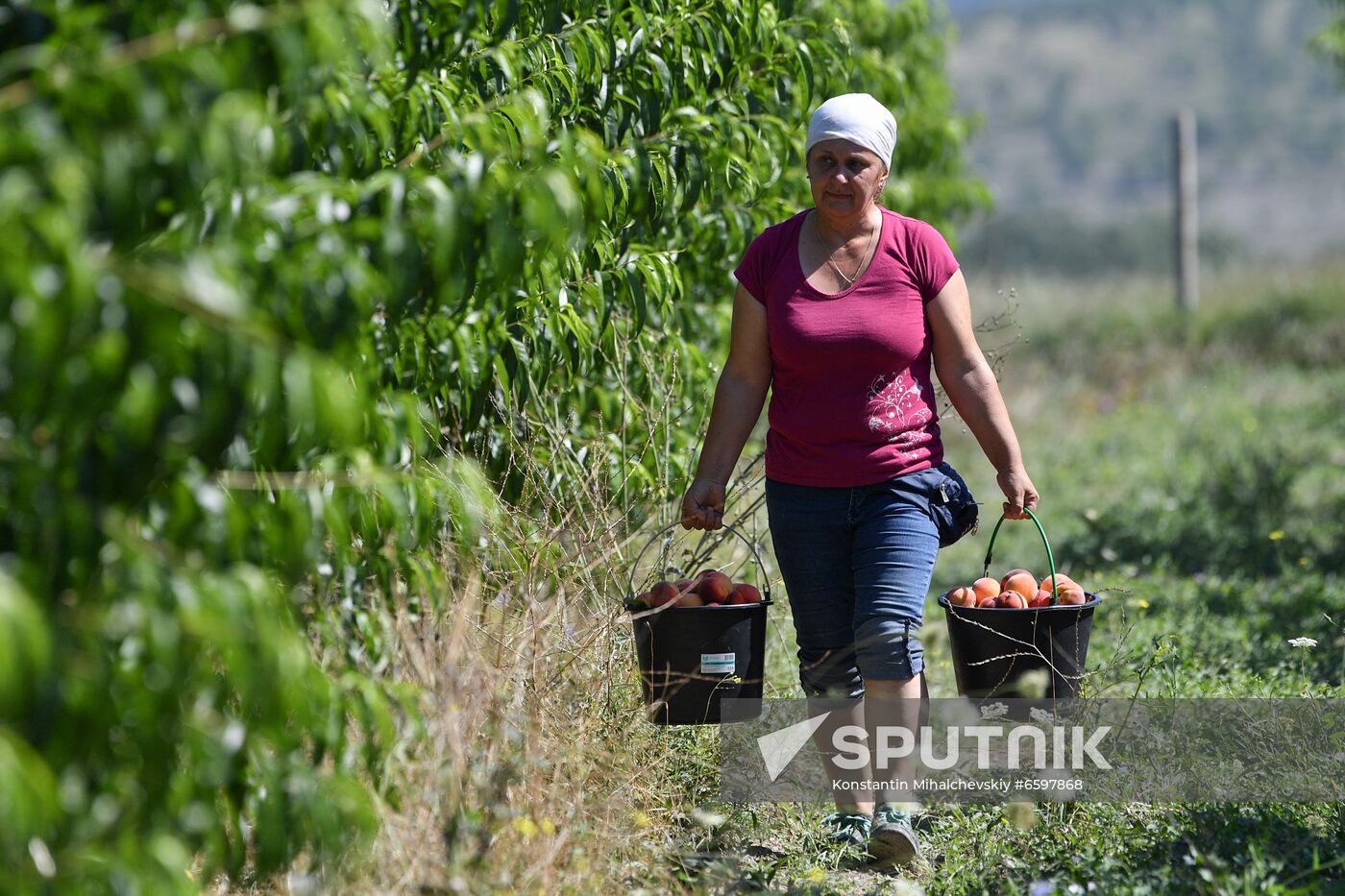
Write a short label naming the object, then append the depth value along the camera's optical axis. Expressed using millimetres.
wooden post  35219
